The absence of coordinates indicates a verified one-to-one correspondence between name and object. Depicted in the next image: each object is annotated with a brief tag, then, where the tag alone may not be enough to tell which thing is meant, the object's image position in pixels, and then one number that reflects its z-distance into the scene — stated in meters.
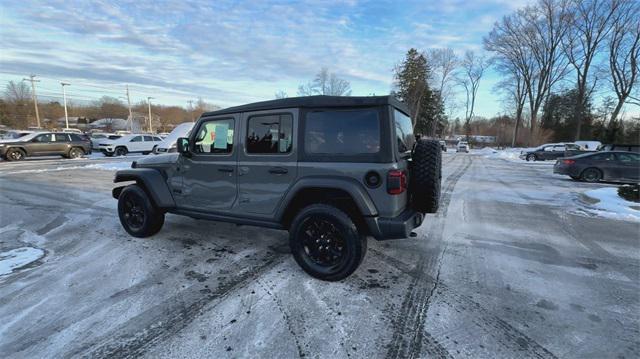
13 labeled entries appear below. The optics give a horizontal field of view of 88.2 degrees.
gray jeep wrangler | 3.52
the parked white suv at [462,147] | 47.38
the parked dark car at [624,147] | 14.86
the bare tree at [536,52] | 39.75
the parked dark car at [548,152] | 28.98
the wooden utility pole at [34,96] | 52.69
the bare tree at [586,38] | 35.97
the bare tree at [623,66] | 35.66
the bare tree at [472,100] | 60.77
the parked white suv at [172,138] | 17.48
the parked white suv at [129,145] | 23.88
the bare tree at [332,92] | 53.16
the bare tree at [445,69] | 53.69
